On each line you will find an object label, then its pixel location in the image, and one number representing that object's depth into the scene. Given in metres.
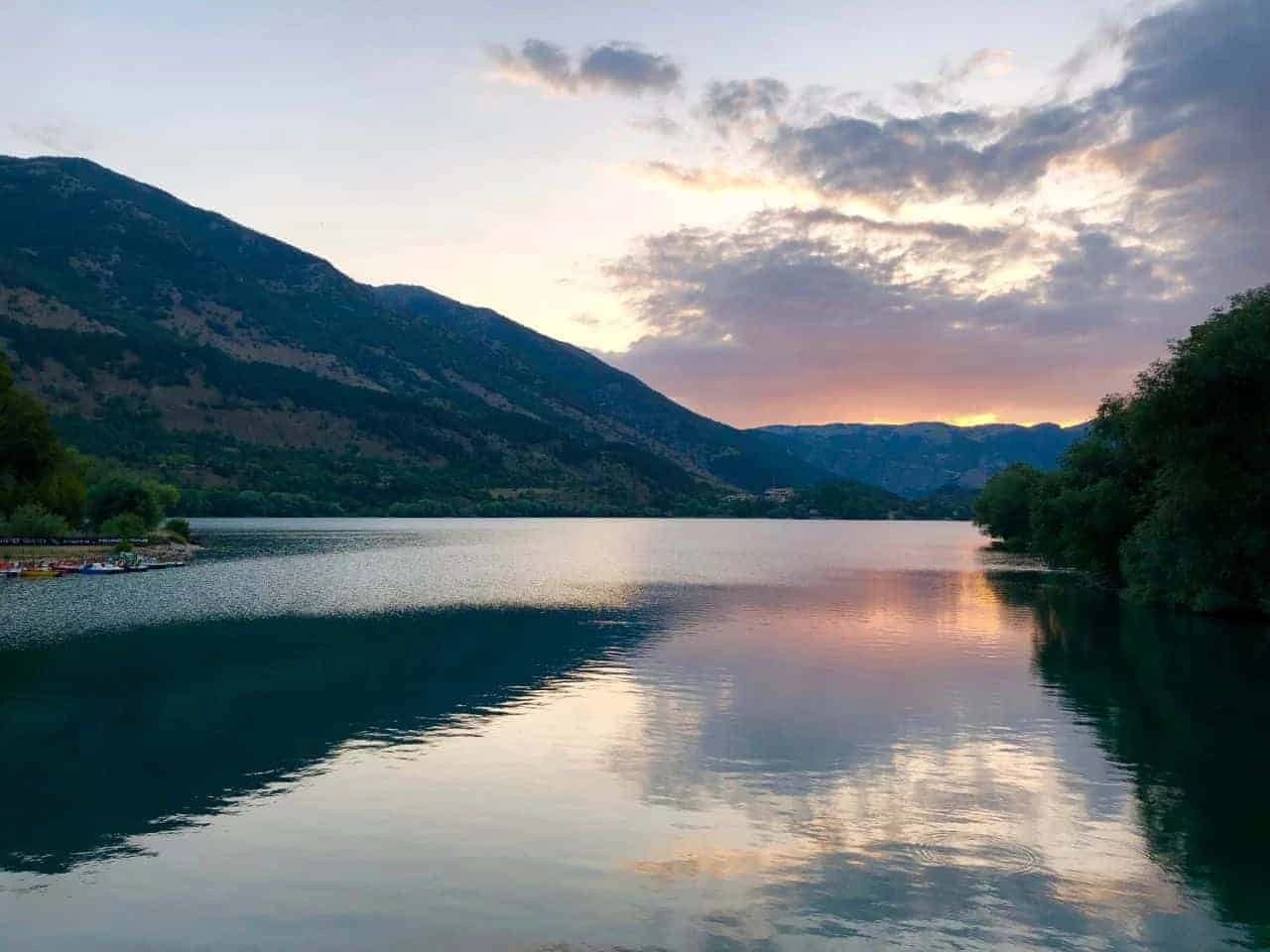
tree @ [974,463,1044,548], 163.38
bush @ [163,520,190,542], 165.31
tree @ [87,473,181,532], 159.00
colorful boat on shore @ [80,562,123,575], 112.12
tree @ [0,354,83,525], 116.12
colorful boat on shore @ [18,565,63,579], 105.94
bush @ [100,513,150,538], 147.38
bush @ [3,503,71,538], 125.69
